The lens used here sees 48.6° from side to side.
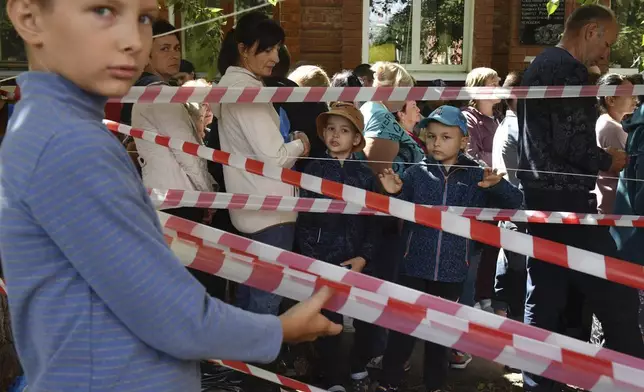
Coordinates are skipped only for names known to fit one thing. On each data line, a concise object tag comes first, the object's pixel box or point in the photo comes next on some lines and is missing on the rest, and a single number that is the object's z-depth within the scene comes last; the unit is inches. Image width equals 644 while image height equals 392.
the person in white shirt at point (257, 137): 135.0
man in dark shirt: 122.4
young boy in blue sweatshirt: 38.8
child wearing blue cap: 135.1
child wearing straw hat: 140.1
